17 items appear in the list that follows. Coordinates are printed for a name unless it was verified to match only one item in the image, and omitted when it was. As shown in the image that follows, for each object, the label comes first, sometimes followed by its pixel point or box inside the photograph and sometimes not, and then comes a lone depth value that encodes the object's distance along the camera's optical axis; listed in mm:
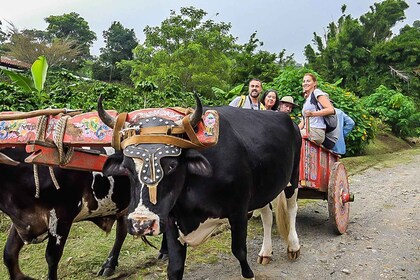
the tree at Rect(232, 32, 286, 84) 14156
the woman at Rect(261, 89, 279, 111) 5422
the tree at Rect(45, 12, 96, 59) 51625
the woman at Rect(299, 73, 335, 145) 4949
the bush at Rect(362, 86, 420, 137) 14266
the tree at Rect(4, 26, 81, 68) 25188
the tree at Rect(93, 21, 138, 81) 33062
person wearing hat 5934
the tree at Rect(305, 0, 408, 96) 17016
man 5285
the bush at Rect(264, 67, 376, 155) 10080
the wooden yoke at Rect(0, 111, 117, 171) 2822
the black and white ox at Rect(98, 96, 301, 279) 2490
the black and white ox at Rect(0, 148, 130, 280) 3225
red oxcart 4697
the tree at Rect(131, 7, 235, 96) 18469
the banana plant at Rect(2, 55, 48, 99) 7039
